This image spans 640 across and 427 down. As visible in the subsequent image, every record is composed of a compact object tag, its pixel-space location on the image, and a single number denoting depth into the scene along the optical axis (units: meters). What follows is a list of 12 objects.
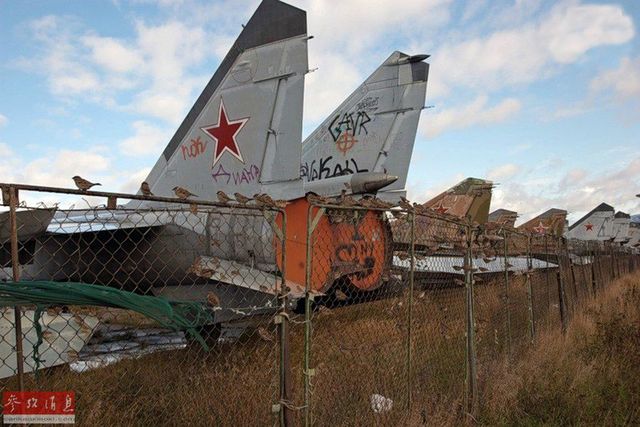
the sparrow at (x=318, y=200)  2.96
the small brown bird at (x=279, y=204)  2.74
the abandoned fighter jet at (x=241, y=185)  6.50
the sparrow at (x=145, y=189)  2.39
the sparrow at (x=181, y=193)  2.48
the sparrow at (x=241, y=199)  2.77
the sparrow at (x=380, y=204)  3.46
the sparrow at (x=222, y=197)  2.65
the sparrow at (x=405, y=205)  3.71
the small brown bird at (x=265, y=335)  2.57
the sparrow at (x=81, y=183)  2.17
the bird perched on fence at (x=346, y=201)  3.24
